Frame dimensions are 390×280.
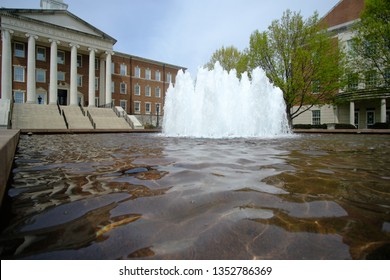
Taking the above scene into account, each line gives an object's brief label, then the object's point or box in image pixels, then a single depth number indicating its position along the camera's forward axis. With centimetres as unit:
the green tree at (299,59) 2095
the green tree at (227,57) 3444
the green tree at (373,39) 1894
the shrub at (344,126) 2720
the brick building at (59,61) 2898
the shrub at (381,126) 2384
